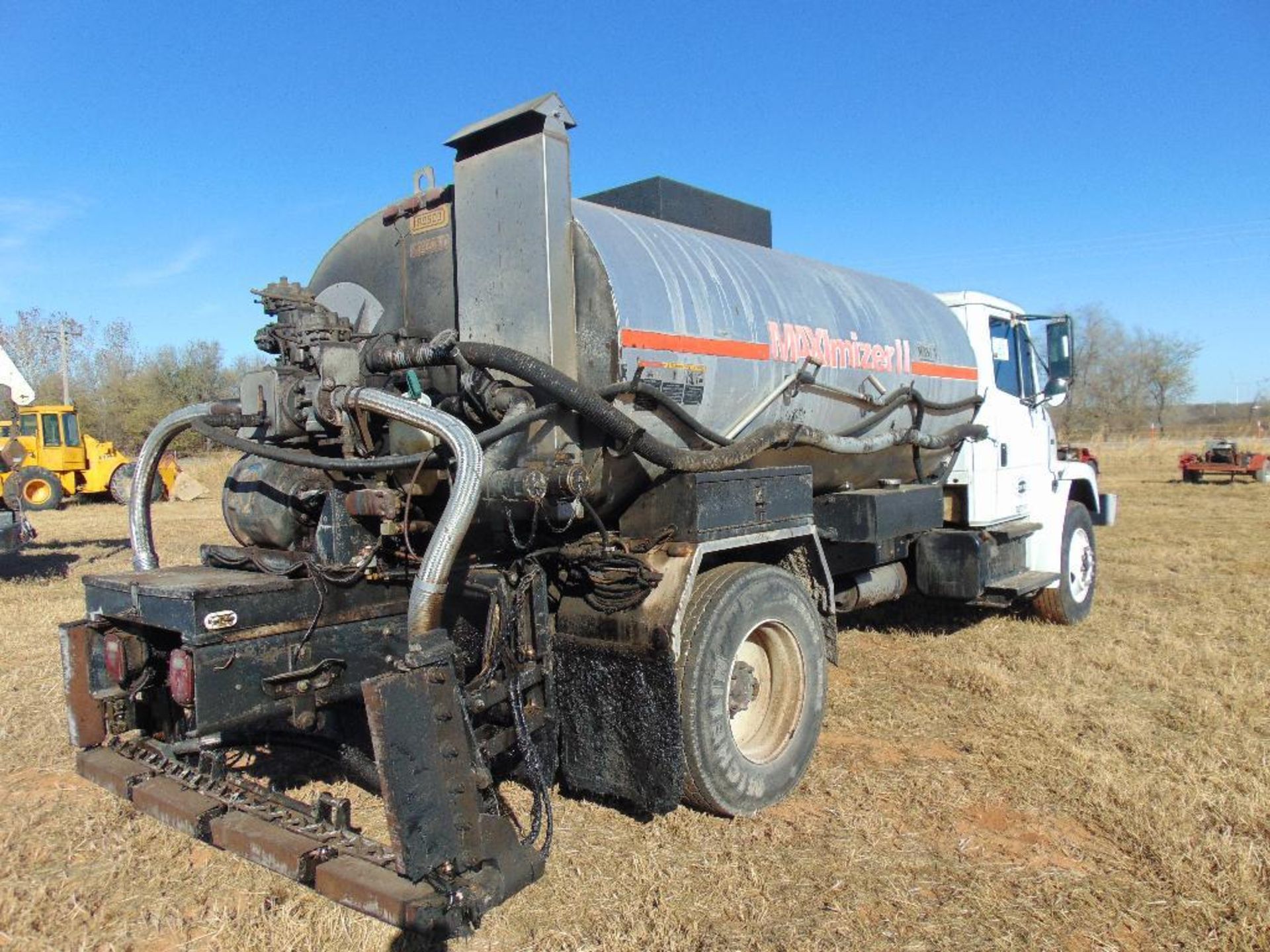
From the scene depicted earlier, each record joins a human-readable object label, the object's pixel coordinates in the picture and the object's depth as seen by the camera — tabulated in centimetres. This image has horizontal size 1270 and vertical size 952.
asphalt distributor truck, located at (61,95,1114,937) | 305
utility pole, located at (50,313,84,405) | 3866
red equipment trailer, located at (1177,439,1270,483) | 2303
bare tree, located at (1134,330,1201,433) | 5659
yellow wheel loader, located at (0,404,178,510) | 1973
